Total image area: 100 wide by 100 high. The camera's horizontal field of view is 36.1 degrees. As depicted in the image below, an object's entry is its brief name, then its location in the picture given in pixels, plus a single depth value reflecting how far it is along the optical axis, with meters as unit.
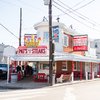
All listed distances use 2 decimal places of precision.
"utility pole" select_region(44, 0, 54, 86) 14.91
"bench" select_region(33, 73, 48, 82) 16.89
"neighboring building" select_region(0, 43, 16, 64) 29.33
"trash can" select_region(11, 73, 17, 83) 16.04
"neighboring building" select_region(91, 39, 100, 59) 36.53
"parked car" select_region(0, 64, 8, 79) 18.37
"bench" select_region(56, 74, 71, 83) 16.45
